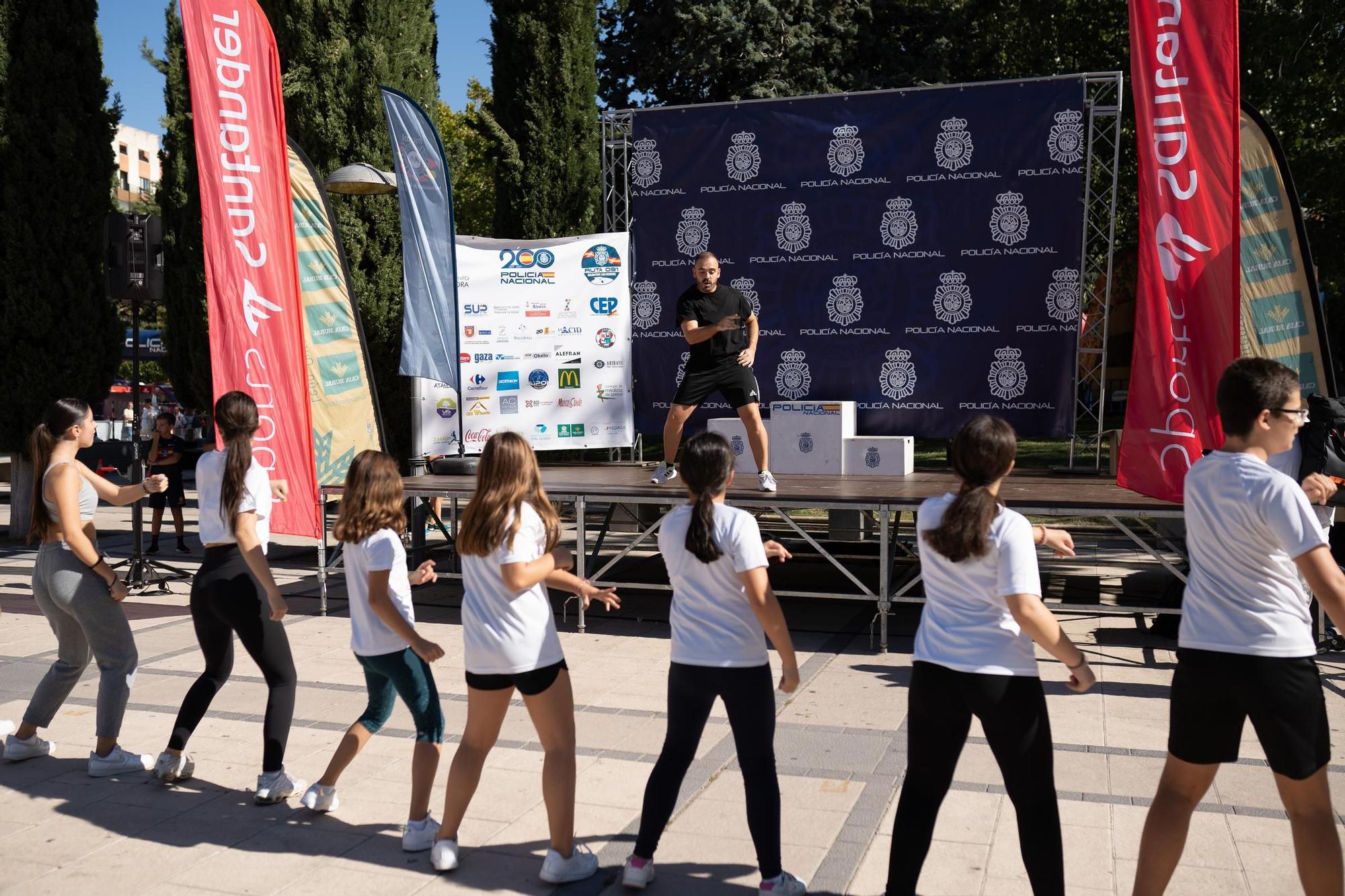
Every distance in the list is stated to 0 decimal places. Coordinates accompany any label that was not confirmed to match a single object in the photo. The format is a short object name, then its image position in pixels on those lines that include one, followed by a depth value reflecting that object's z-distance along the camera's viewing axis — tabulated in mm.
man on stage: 9133
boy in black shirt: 13047
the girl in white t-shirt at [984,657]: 3268
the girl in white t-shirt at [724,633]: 3674
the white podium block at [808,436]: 12164
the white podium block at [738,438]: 12273
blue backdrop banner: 12328
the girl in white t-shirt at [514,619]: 3879
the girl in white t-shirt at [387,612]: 4316
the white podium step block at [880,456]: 11797
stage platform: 8070
